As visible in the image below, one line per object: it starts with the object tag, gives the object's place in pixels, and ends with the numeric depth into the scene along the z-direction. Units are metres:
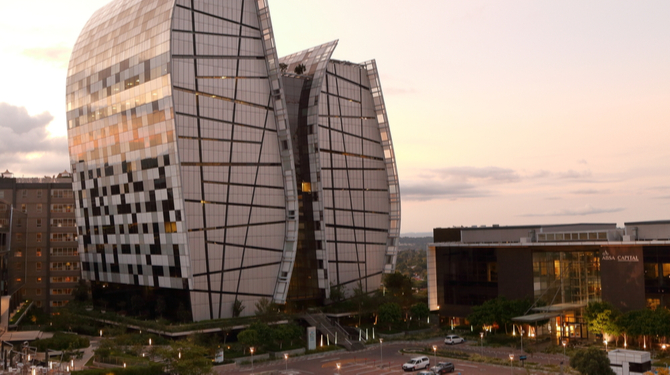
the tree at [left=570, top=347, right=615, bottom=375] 58.53
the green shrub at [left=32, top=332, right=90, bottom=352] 78.25
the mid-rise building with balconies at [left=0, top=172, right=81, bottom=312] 143.25
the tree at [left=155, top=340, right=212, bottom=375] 64.75
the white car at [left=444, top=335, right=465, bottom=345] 93.31
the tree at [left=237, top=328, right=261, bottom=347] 82.69
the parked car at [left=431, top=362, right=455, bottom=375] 70.88
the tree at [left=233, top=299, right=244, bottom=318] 95.88
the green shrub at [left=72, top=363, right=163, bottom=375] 65.44
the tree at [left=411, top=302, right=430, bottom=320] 107.44
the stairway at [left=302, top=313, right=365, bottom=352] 91.67
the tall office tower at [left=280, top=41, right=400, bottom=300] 109.06
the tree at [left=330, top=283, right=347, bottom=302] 108.06
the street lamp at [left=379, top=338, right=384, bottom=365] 80.56
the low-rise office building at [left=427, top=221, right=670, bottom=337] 87.19
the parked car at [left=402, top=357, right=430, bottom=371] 73.19
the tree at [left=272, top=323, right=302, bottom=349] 85.81
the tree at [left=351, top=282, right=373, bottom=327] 104.81
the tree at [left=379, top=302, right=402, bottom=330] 102.75
